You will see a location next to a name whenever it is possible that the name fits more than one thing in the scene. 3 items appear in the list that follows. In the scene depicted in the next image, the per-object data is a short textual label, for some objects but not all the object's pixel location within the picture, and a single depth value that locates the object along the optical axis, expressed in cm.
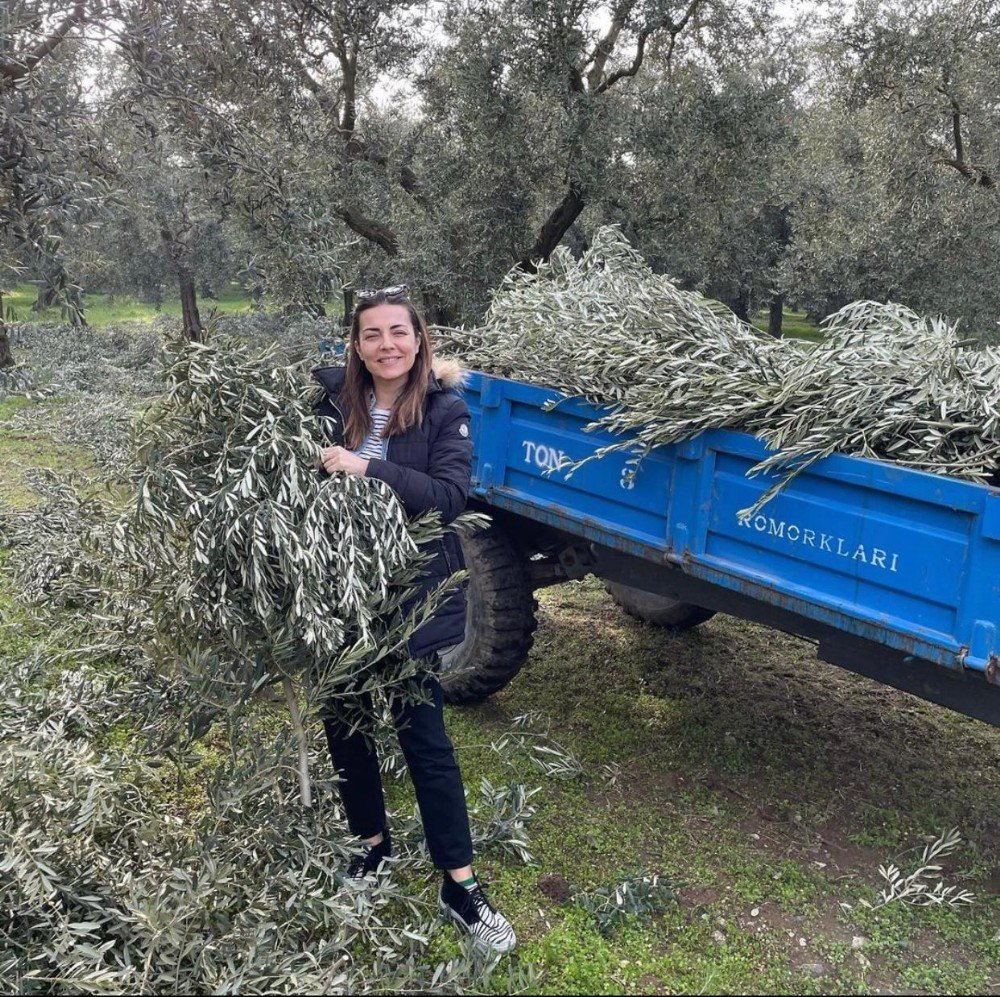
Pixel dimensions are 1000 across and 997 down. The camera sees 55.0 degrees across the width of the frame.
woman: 318
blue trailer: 317
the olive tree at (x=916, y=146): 1139
